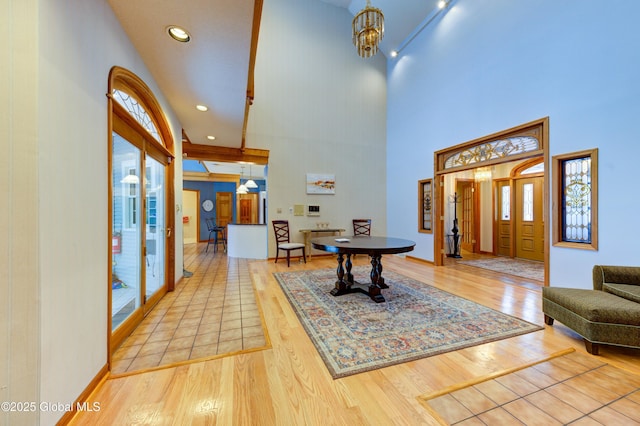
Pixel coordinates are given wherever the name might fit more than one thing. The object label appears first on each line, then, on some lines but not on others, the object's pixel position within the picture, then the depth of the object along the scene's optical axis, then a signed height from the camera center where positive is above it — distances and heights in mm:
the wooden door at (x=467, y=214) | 7102 -30
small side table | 5906 -447
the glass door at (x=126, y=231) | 2197 -171
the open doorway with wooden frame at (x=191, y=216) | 9289 -97
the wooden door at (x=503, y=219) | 6504 -159
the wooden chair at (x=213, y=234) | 7477 -656
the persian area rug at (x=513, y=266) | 4574 -1122
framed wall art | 6262 +758
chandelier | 3569 +2647
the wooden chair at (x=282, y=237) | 5355 -555
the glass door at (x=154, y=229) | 2889 -197
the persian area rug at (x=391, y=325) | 1979 -1114
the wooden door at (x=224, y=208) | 9570 +207
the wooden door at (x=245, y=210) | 9945 +133
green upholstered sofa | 1950 -797
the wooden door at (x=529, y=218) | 5828 -128
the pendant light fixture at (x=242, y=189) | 7796 +764
